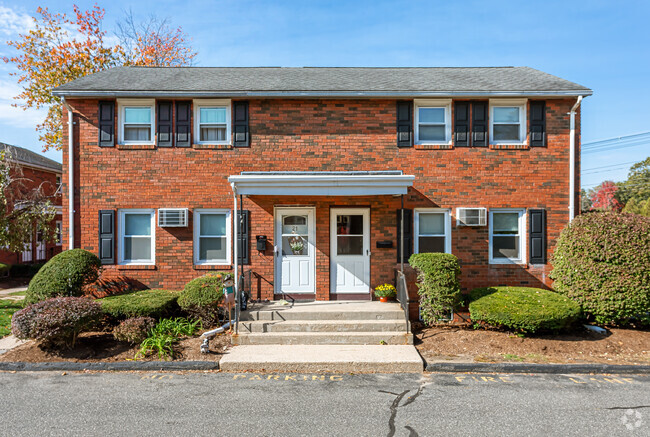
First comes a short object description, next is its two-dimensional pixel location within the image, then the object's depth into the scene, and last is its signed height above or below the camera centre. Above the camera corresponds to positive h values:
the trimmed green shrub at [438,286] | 7.55 -1.34
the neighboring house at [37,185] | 17.17 +1.44
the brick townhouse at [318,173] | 8.93 +0.81
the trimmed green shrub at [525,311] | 7.00 -1.70
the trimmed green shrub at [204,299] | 7.61 -1.62
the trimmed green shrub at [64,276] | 7.74 -1.24
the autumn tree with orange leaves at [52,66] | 18.39 +7.21
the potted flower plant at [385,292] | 8.50 -1.64
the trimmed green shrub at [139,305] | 7.38 -1.72
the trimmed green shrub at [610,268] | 7.31 -0.96
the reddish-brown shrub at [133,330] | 6.75 -2.01
